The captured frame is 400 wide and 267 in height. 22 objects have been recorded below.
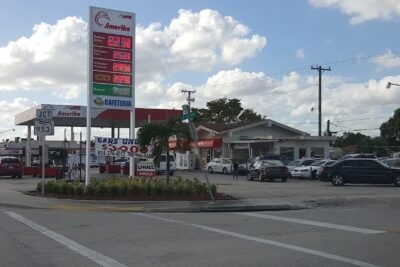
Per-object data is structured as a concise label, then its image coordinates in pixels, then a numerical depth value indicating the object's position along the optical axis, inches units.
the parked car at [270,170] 1437.0
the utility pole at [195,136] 772.6
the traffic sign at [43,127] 872.3
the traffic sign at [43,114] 873.5
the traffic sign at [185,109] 800.9
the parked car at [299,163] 1613.1
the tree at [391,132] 4166.1
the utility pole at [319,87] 2472.9
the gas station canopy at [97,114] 1781.5
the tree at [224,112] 3593.5
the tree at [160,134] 880.2
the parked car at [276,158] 1727.9
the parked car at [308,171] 1535.4
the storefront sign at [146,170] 929.5
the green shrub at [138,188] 826.8
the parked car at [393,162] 1450.5
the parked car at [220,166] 1943.2
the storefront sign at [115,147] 906.1
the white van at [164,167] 1706.4
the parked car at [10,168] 1675.7
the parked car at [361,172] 1191.6
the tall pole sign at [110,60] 888.9
